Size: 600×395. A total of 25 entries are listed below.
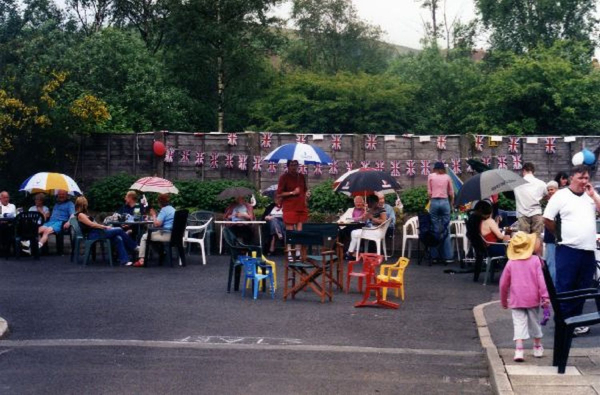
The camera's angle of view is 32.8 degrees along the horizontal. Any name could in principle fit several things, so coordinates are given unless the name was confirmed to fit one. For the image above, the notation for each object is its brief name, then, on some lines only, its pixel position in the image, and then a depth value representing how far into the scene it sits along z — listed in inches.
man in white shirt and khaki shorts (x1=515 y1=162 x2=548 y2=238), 617.6
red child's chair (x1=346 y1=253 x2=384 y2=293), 560.4
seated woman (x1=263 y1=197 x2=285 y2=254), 861.2
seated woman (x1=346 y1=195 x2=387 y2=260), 815.1
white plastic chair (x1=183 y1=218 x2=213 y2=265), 798.8
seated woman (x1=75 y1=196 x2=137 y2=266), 768.9
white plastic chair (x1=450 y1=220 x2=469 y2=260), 824.9
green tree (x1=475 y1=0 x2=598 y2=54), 1830.7
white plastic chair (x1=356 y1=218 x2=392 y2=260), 807.1
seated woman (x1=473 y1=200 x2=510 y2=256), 659.4
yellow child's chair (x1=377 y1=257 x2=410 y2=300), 553.7
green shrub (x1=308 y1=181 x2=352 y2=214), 927.7
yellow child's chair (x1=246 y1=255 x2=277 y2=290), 582.9
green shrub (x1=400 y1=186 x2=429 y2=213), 914.1
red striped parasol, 837.0
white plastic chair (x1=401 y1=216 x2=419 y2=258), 838.5
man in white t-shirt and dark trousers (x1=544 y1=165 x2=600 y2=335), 421.4
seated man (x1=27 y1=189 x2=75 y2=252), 852.0
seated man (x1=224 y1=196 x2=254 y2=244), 871.7
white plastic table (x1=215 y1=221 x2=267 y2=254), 849.5
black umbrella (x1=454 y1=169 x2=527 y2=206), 634.8
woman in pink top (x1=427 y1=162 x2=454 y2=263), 794.8
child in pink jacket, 383.9
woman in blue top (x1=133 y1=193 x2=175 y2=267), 765.3
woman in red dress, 720.3
